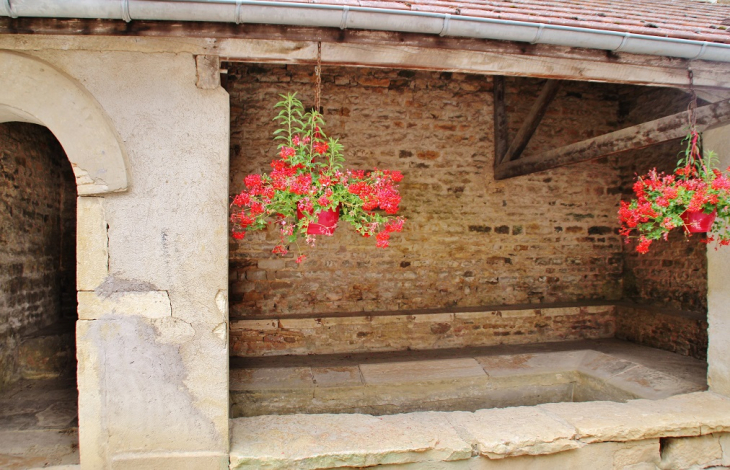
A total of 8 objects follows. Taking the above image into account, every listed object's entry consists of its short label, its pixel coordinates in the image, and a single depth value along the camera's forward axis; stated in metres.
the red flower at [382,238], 2.52
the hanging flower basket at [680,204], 2.59
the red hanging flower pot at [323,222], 2.45
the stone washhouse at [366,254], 2.42
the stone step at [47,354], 3.99
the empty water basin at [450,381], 4.11
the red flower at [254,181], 2.35
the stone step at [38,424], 2.69
